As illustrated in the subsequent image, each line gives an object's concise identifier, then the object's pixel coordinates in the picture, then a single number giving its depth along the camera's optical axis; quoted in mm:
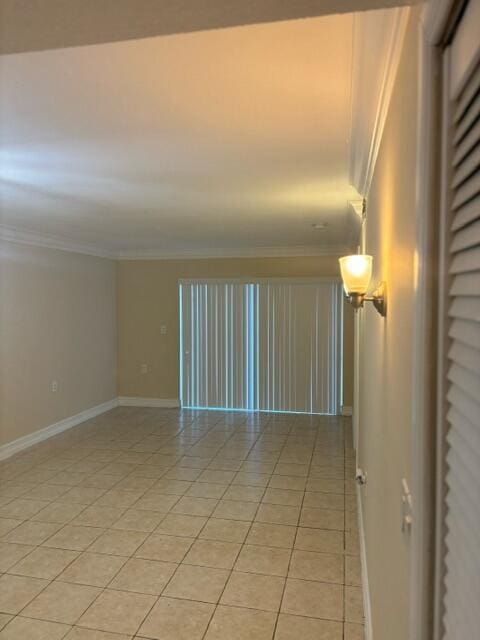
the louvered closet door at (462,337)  679
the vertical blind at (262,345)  6832
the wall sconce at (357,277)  2051
